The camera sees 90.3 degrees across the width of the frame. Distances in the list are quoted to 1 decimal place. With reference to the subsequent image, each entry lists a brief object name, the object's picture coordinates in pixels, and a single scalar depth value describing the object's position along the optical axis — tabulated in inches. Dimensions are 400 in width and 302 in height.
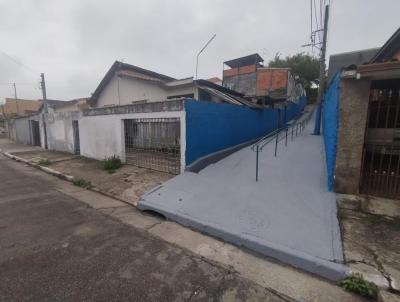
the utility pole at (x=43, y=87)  684.1
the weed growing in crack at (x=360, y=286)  85.9
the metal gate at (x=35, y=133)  633.0
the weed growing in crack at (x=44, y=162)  353.3
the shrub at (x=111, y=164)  295.9
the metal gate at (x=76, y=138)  432.1
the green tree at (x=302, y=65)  1187.3
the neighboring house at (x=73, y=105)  695.7
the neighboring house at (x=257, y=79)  743.0
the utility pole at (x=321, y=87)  458.9
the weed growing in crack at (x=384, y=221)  126.1
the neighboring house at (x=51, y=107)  804.0
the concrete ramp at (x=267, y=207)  110.6
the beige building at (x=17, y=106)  1507.5
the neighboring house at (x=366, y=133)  150.0
